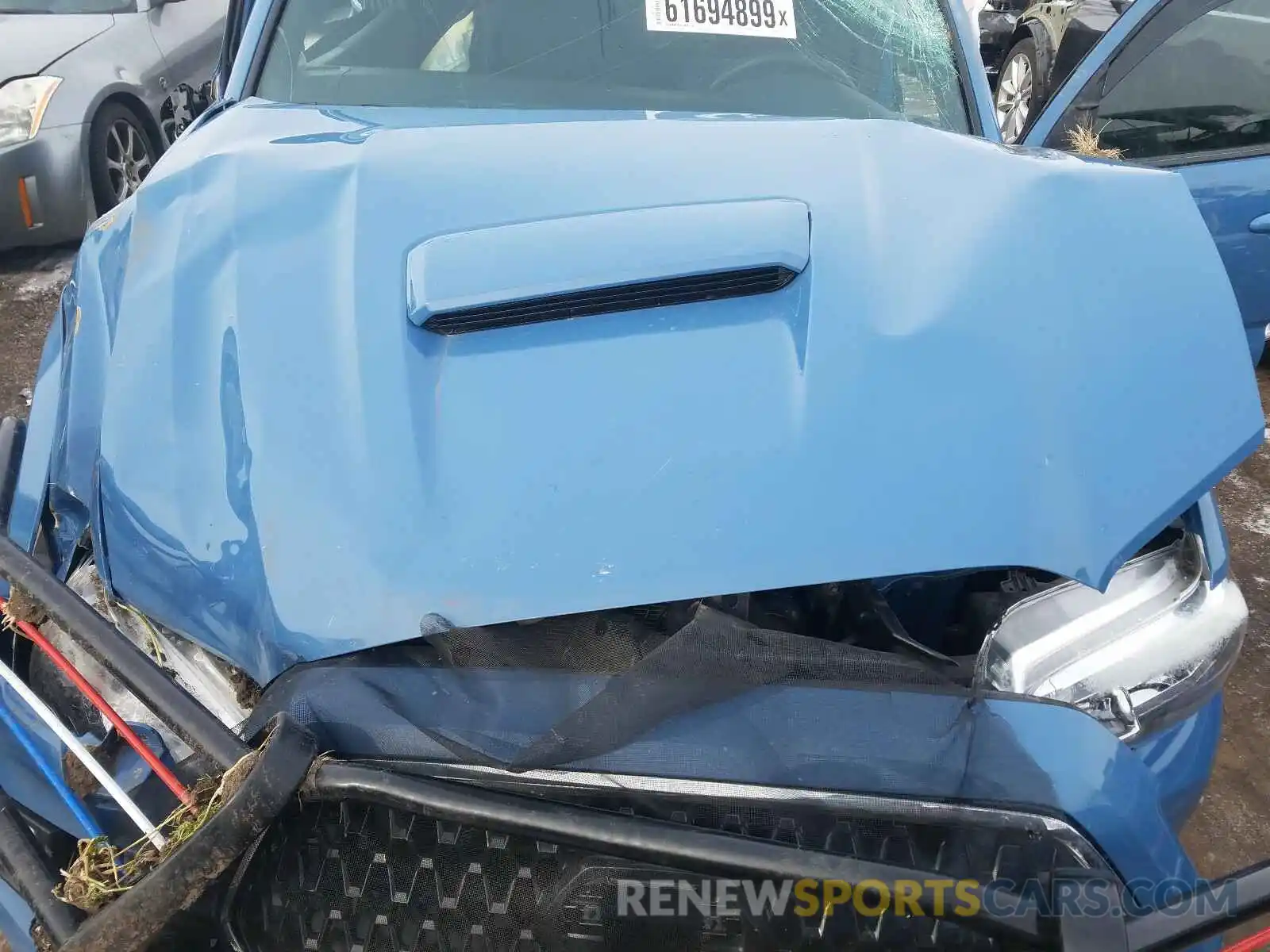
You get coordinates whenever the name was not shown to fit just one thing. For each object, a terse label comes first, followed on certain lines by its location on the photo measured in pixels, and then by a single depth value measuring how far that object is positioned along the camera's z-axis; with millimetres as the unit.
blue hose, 1222
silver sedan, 4094
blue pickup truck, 1072
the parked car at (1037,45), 3238
